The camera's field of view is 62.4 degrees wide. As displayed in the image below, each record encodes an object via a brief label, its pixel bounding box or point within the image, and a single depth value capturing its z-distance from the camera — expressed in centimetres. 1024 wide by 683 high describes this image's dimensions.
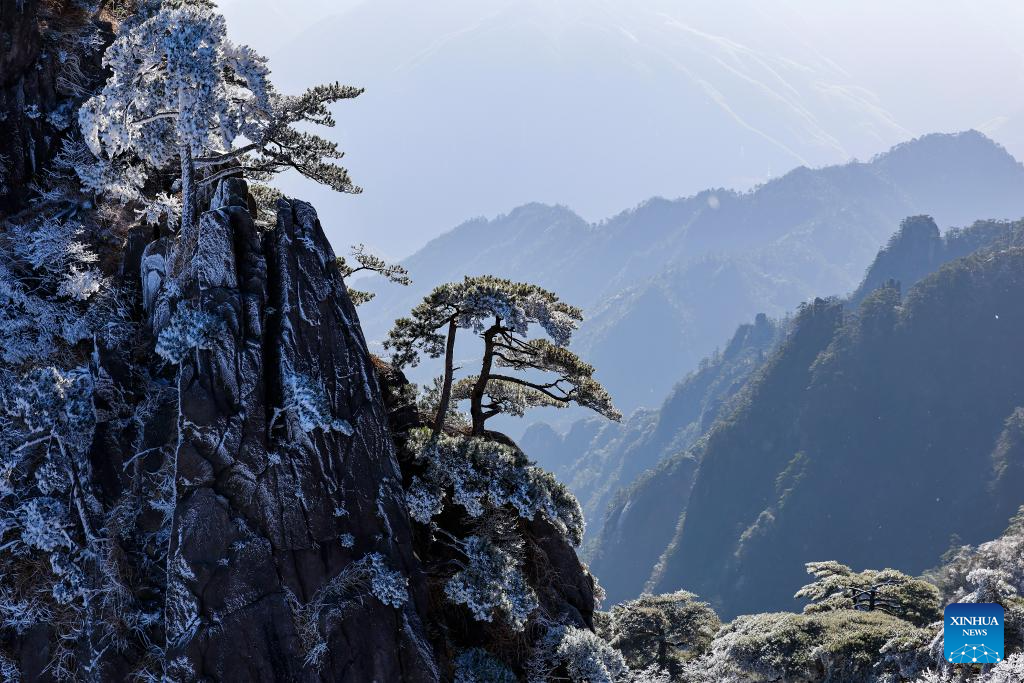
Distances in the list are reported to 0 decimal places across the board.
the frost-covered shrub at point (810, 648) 2616
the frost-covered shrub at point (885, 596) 3328
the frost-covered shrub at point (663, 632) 3450
